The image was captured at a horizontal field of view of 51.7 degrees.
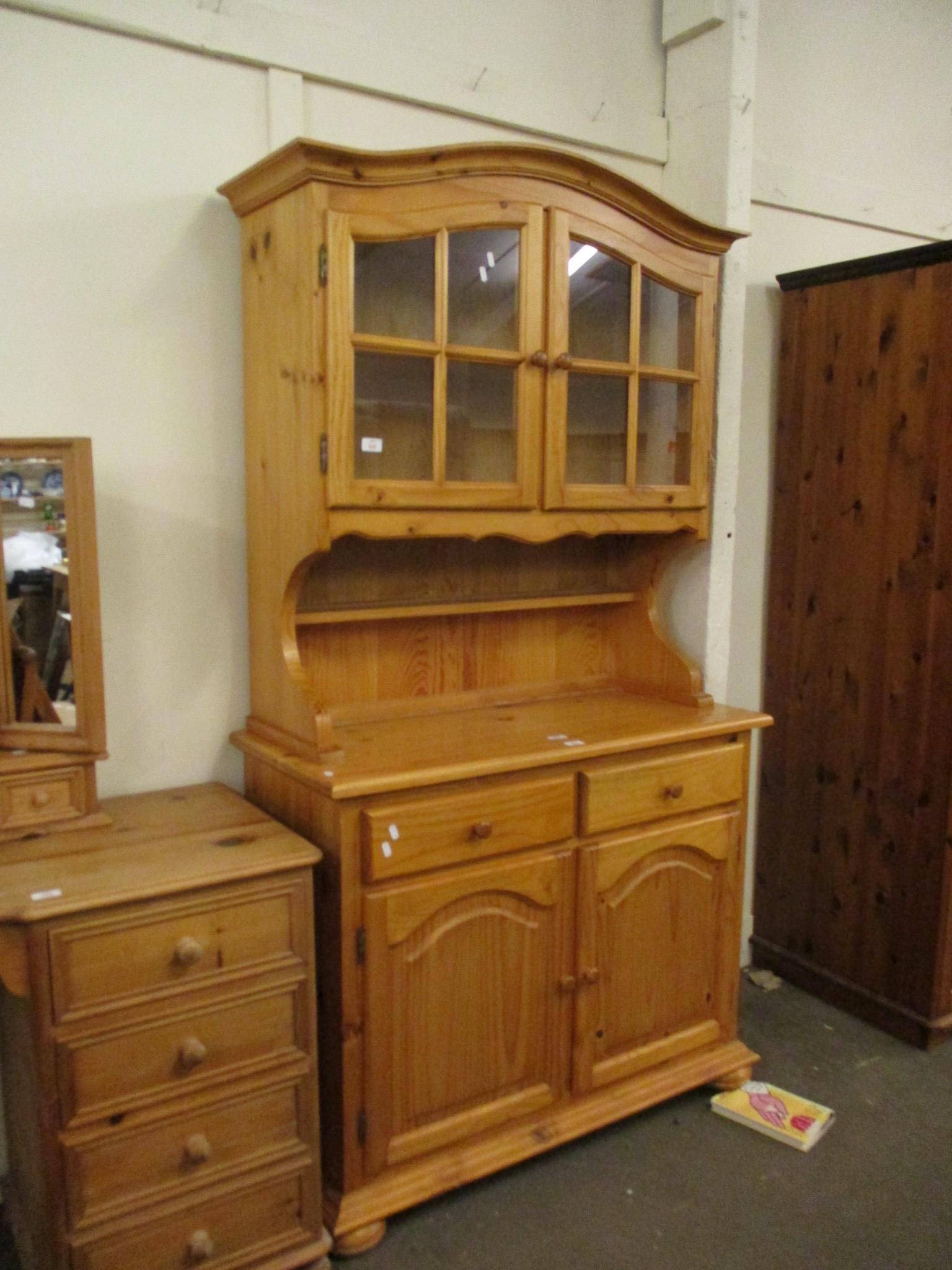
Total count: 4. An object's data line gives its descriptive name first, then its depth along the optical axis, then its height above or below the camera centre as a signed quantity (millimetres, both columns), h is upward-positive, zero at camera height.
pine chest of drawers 1415 -817
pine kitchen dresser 1686 -314
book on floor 2053 -1278
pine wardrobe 2348 -331
